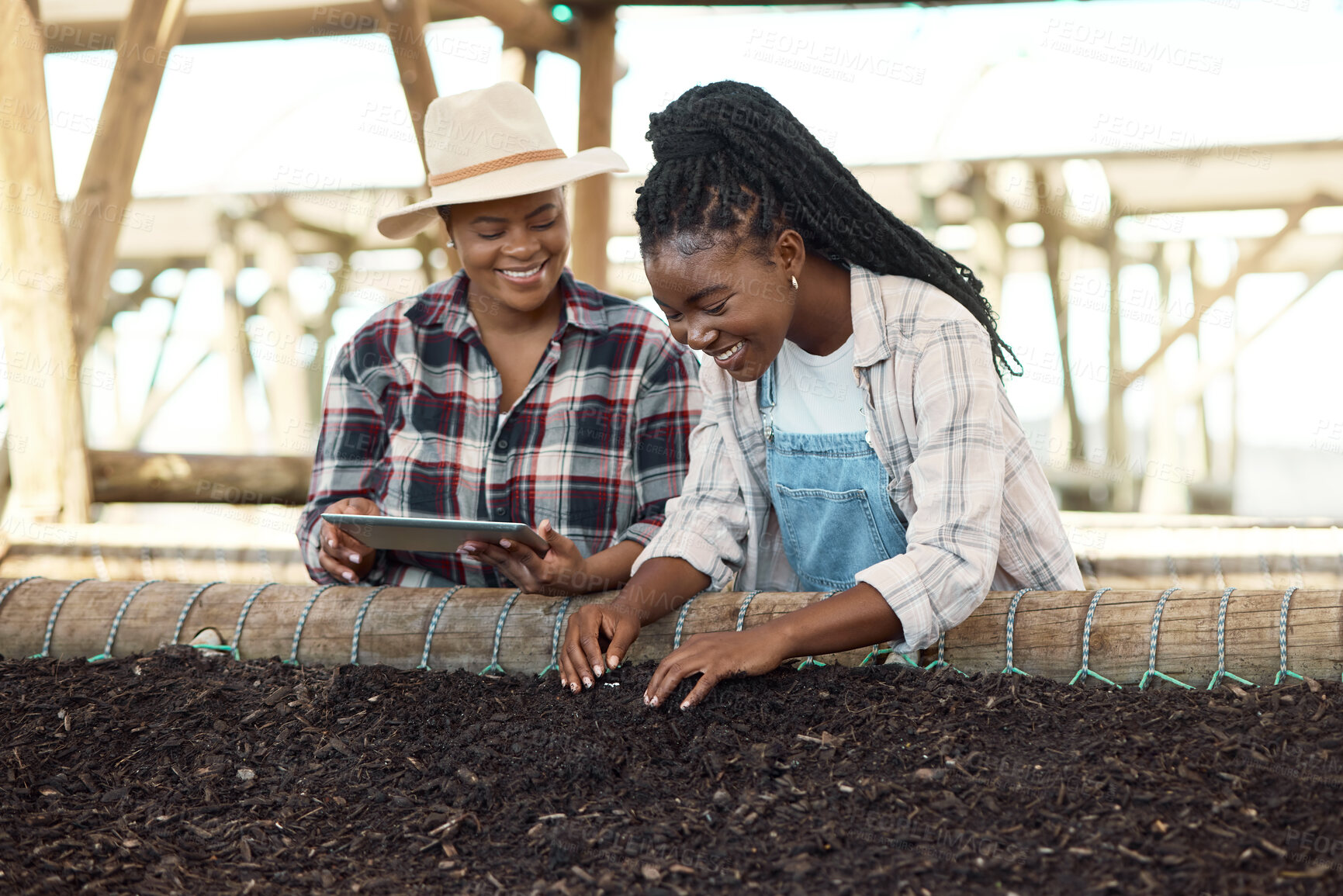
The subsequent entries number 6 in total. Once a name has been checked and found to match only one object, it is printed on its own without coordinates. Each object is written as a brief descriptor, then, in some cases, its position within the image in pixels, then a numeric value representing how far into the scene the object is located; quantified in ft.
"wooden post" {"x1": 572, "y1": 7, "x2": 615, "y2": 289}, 14.97
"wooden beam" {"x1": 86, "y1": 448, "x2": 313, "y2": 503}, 14.30
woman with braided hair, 5.78
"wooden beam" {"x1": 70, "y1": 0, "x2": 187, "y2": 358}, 12.34
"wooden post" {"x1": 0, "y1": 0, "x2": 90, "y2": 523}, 11.60
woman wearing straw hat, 8.54
